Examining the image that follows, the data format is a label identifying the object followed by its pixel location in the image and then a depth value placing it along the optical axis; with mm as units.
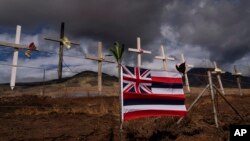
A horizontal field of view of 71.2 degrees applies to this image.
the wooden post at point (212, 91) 7449
